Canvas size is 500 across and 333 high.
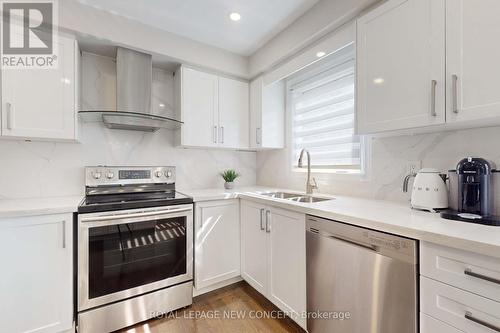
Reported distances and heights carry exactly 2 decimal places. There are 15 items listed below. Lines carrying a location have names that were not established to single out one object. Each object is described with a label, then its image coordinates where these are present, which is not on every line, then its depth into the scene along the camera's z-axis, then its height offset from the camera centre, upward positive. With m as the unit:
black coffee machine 1.14 -0.13
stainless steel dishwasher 1.03 -0.60
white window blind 2.02 +0.51
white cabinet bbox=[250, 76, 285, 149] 2.55 +0.59
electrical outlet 1.52 -0.01
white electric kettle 1.30 -0.14
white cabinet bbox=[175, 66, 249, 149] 2.30 +0.61
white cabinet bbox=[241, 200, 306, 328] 1.57 -0.71
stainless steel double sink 2.01 -0.29
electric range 1.58 -0.67
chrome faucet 2.07 -0.18
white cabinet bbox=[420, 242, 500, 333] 0.80 -0.48
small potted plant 2.61 -0.16
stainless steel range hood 1.97 +0.65
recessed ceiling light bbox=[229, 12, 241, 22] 1.93 +1.29
